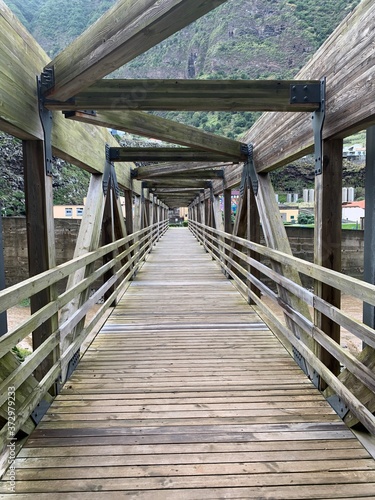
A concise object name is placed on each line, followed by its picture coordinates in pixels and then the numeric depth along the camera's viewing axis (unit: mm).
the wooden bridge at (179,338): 1916
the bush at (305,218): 41781
